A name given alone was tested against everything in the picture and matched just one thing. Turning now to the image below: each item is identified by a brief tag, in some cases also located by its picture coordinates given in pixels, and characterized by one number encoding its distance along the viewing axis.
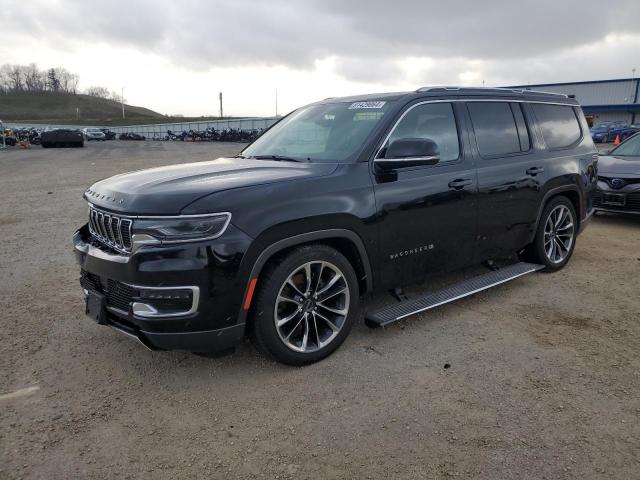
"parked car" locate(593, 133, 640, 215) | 7.88
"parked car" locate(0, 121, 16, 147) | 39.93
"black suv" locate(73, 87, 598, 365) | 3.11
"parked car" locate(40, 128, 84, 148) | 39.31
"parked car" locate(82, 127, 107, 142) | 57.81
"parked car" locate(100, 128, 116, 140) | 60.38
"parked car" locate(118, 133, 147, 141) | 64.00
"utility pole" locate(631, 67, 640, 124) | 52.00
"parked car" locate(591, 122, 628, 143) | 34.34
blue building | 52.12
